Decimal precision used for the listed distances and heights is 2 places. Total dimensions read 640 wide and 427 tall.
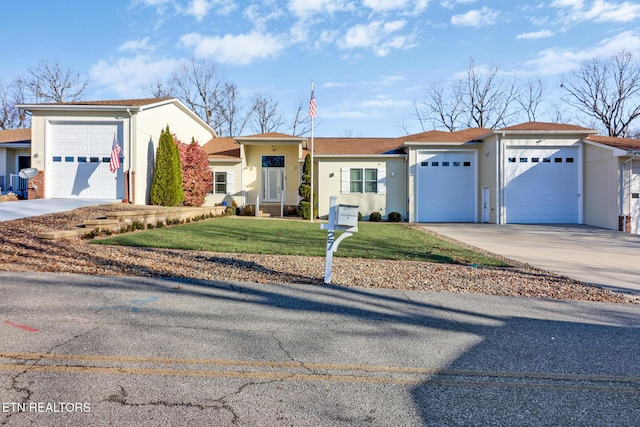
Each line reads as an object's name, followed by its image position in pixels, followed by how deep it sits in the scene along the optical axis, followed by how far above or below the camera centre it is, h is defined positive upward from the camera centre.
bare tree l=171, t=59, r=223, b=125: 41.47 +11.08
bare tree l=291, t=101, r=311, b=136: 43.09 +9.31
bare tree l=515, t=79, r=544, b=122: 40.47 +10.25
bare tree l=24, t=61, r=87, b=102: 38.97 +11.50
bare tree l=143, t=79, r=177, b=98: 41.72 +12.06
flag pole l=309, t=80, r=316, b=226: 18.14 +4.64
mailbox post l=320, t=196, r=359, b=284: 6.28 -0.19
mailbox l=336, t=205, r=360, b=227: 6.28 -0.08
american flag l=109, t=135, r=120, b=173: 15.85 +2.07
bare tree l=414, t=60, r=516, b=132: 39.81 +9.94
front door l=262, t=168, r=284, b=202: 23.25 +1.47
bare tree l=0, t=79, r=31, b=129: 41.19 +9.48
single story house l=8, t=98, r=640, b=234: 16.39 +2.02
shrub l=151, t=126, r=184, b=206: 17.42 +1.50
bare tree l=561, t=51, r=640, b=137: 35.47 +9.05
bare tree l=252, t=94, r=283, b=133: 42.97 +10.14
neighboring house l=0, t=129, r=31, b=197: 20.12 +2.52
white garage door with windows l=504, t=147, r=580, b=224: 18.91 +1.05
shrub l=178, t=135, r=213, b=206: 19.70 +1.88
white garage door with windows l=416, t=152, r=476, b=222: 20.45 +1.14
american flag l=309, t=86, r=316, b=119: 18.13 +4.72
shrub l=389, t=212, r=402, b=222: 20.88 -0.33
